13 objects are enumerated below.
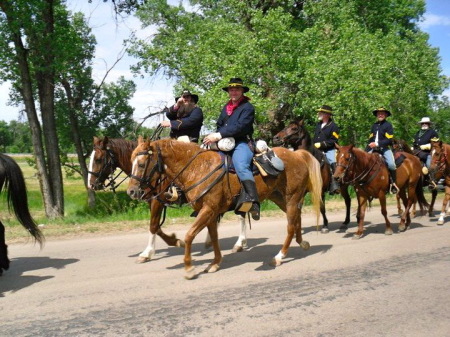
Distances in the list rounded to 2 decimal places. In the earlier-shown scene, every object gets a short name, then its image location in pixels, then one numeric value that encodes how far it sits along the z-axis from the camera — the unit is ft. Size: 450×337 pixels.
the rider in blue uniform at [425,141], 44.70
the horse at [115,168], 25.17
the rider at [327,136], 35.50
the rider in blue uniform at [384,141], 35.50
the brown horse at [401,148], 41.91
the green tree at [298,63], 69.15
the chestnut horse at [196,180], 20.92
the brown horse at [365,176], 31.47
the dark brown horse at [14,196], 22.44
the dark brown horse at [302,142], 34.24
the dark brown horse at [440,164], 41.32
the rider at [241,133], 21.90
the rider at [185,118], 26.63
